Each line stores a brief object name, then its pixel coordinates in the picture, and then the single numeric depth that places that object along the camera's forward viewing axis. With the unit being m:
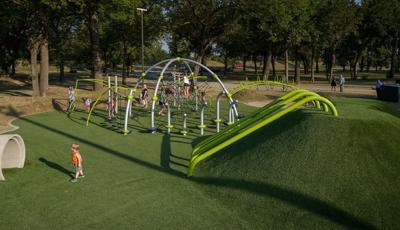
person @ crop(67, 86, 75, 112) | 24.39
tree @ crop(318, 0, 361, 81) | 46.84
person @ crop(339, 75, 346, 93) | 35.58
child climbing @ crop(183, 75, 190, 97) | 25.05
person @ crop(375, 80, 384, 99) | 30.34
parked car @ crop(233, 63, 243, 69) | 123.93
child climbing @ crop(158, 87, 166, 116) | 23.32
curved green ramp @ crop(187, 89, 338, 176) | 10.93
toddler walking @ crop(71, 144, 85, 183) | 11.06
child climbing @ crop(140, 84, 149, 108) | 25.68
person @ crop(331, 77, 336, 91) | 36.58
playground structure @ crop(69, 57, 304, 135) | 17.80
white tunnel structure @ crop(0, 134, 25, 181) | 12.17
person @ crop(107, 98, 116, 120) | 21.66
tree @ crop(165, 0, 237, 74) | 35.03
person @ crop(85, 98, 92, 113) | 24.39
